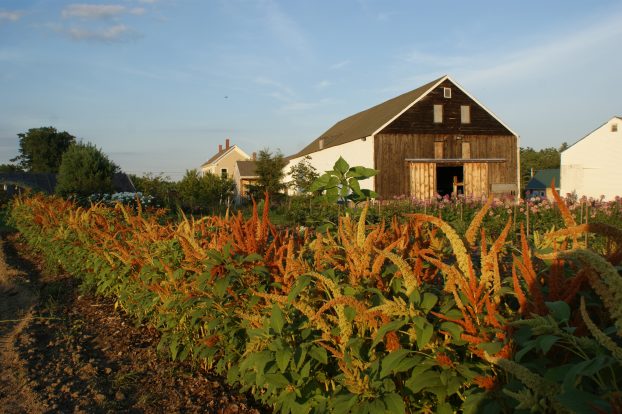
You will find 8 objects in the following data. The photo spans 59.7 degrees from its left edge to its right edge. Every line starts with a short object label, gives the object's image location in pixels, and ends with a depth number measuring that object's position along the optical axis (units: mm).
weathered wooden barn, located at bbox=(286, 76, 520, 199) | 32281
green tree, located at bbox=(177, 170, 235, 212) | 35656
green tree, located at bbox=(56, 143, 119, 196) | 23500
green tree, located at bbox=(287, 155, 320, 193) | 33316
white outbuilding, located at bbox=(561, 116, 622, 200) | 40312
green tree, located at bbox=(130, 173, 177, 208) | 31612
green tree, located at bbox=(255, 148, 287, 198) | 41656
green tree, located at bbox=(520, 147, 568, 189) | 93375
